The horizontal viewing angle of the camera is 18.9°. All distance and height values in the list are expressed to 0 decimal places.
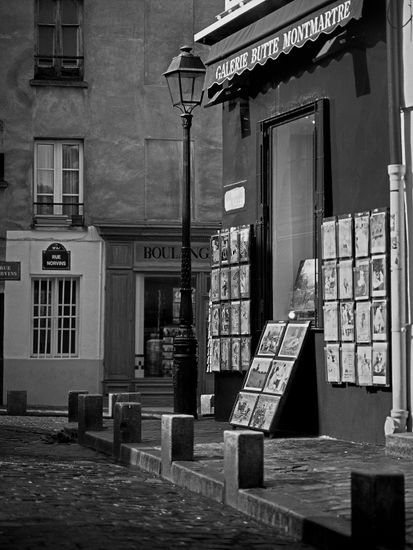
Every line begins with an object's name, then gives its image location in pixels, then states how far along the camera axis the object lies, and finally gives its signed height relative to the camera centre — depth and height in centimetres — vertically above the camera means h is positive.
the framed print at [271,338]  1405 +56
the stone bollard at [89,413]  1470 -31
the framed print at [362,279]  1245 +109
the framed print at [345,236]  1273 +156
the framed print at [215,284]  1588 +131
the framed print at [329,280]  1304 +113
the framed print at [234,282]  1533 +129
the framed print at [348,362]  1262 +25
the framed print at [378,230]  1212 +154
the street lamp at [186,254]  1630 +175
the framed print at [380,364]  1205 +22
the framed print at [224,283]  1562 +131
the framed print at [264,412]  1329 -27
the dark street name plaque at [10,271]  2516 +233
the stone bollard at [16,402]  2212 -27
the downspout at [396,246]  1177 +135
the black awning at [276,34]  1281 +397
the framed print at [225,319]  1557 +85
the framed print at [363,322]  1242 +65
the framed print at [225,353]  1553 +42
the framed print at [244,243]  1509 +175
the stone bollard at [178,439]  1067 -45
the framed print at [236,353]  1528 +41
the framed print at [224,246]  1568 +179
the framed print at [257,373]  1395 +16
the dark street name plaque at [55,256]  2755 +289
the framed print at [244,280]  1505 +130
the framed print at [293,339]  1360 +53
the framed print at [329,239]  1305 +157
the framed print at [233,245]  1537 +175
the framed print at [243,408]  1377 -24
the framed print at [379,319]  1210 +66
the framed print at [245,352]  1503 +42
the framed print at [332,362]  1290 +26
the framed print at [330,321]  1297 +69
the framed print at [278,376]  1345 +12
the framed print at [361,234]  1242 +154
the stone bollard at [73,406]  1742 -27
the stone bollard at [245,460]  880 -52
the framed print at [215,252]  1588 +173
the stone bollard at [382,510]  659 -65
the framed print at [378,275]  1211 +109
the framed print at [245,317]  1503 +85
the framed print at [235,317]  1529 +86
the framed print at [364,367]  1234 +20
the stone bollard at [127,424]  1254 -38
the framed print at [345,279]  1275 +111
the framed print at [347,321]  1271 +68
